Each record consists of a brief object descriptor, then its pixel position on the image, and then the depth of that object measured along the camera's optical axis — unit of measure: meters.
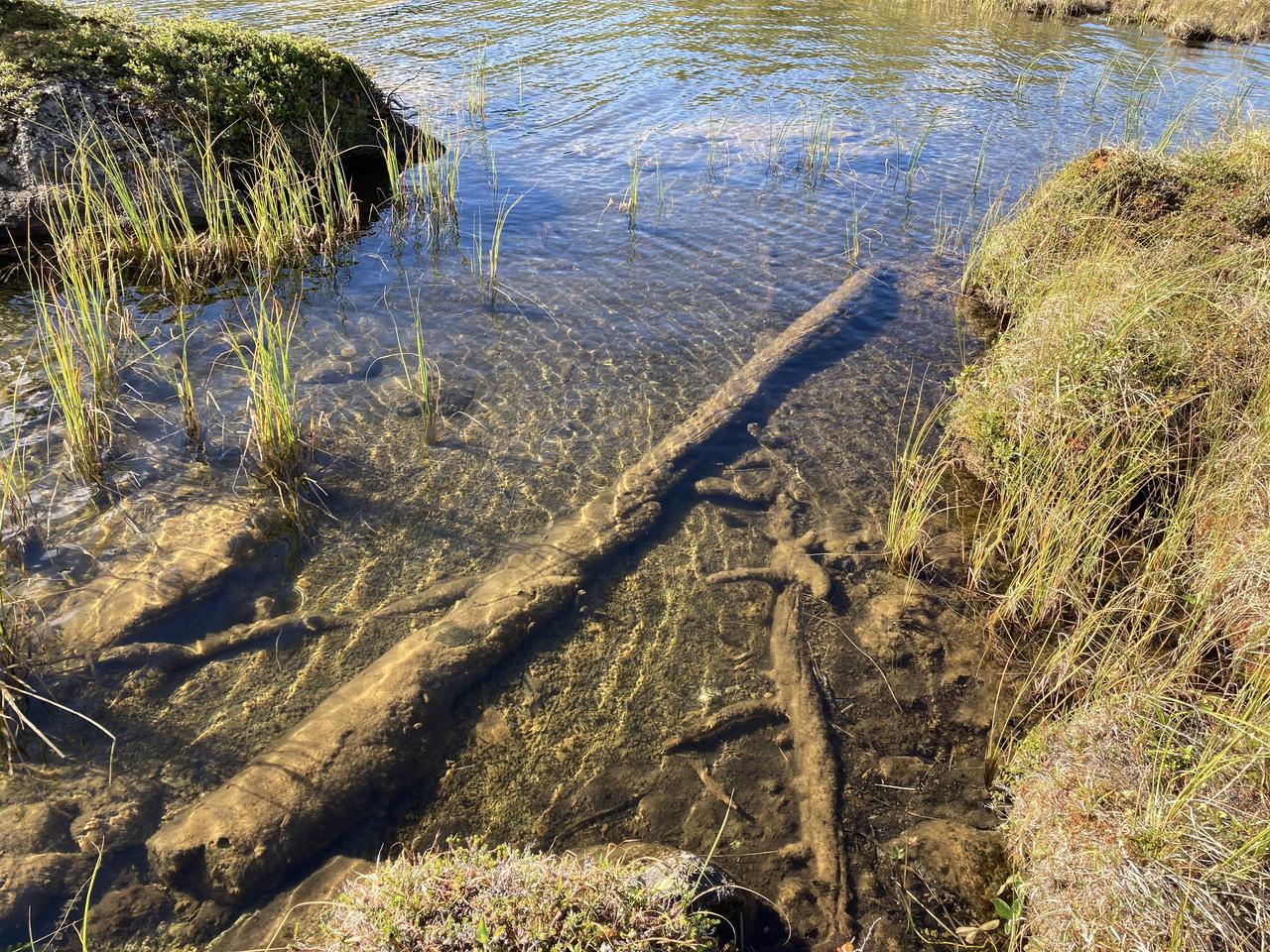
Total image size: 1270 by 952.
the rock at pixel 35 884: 3.25
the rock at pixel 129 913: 3.31
